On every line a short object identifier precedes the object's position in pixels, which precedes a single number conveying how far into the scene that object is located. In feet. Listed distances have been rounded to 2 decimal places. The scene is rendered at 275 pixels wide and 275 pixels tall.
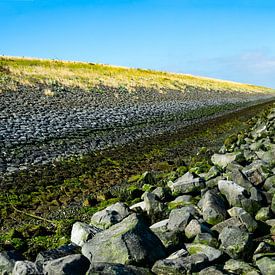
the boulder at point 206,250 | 17.33
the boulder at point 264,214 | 23.15
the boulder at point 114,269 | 15.03
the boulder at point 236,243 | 18.22
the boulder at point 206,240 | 18.76
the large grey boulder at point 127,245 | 16.55
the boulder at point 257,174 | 27.84
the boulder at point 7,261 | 17.15
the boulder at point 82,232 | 19.98
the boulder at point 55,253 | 16.85
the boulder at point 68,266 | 15.62
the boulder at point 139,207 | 24.35
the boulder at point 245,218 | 21.22
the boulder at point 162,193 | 27.22
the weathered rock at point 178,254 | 17.22
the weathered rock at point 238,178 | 26.51
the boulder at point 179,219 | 20.04
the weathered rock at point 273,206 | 23.66
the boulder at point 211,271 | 15.58
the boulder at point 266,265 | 16.29
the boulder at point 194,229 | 19.51
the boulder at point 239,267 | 16.37
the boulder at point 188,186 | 27.76
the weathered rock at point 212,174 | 29.63
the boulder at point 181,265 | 15.61
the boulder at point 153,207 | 23.70
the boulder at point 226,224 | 20.35
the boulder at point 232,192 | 24.16
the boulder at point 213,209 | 22.18
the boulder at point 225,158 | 35.03
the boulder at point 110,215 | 22.98
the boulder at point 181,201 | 25.15
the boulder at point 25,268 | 15.75
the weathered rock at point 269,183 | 27.31
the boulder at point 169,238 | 18.57
